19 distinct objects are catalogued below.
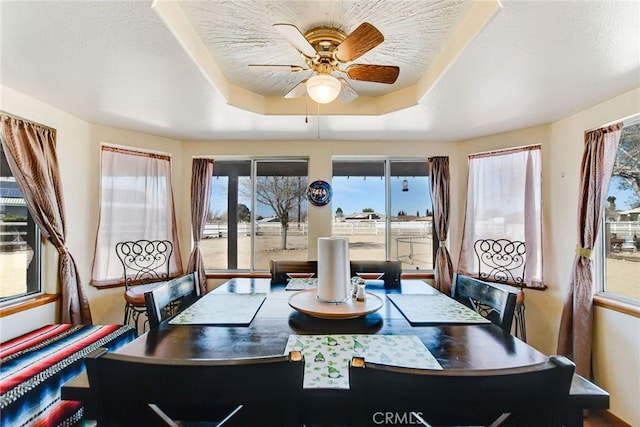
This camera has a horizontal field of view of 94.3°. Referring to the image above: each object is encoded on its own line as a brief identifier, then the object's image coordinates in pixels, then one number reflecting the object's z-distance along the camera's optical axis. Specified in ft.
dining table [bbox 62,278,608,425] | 3.20
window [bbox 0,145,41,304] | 7.59
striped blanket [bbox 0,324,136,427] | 4.87
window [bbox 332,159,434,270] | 12.24
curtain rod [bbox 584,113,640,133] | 7.07
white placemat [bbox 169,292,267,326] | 4.60
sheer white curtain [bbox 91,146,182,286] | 10.18
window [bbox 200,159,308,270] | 12.26
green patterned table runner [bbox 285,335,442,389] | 2.95
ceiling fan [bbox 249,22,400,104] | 4.87
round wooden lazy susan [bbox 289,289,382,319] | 4.57
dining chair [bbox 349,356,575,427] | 1.97
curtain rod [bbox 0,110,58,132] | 7.16
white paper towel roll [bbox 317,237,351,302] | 5.00
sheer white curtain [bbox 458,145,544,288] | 9.84
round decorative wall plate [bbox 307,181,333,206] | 11.47
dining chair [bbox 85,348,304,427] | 2.06
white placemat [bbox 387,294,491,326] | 4.64
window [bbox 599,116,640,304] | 7.25
